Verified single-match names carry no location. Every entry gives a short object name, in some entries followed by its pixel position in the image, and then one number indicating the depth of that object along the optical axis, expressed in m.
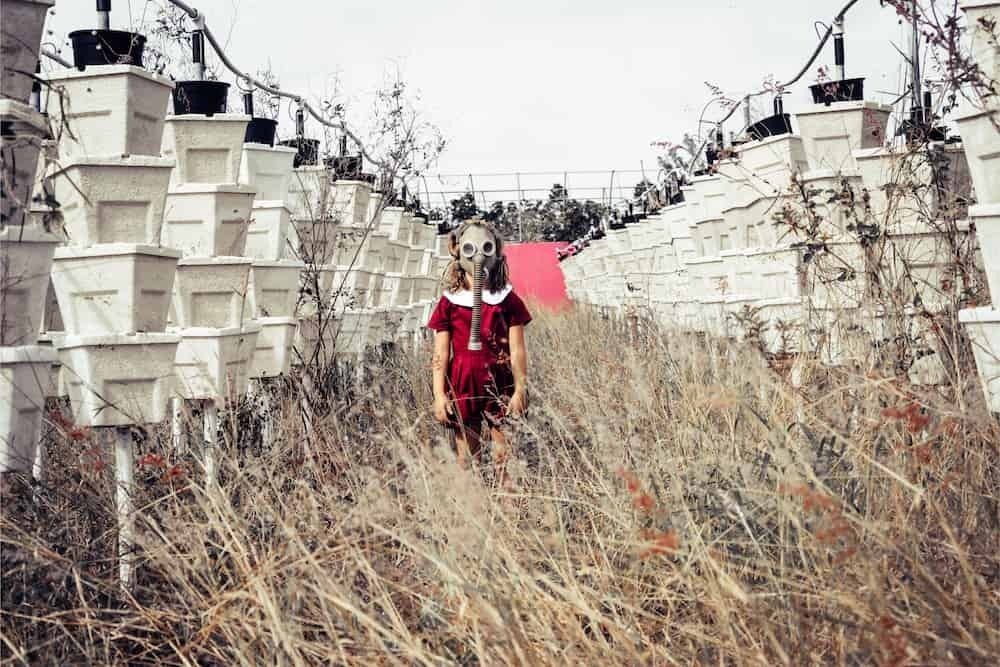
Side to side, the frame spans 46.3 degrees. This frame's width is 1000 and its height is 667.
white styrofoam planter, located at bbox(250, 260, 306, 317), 5.40
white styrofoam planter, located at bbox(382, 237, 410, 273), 9.87
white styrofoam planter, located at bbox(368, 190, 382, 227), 8.39
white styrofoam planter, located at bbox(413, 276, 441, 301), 12.59
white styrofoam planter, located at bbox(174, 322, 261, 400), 4.43
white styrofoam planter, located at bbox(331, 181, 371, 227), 7.13
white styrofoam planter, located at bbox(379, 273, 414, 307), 9.98
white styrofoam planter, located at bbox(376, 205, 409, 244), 9.83
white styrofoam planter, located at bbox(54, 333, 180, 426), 3.47
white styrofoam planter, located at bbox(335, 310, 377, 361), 6.99
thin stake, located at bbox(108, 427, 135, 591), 3.06
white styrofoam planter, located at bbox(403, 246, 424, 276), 11.88
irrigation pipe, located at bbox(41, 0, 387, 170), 4.51
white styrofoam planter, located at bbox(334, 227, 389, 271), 6.94
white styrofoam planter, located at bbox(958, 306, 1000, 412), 2.72
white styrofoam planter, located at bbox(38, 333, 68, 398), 4.28
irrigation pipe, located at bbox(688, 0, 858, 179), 4.87
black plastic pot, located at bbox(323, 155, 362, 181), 7.39
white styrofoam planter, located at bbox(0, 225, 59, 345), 2.76
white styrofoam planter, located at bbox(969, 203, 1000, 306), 2.71
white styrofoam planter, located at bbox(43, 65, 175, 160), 3.43
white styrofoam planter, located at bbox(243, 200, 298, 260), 5.54
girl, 4.50
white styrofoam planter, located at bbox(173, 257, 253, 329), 4.54
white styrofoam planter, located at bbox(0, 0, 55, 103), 2.79
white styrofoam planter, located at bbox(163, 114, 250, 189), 4.48
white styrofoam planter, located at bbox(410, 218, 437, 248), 12.84
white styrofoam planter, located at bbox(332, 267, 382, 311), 7.35
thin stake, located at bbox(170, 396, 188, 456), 4.23
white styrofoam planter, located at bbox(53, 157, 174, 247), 3.45
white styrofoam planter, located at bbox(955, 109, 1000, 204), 2.78
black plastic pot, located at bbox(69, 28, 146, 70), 3.46
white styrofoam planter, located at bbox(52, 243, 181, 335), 3.47
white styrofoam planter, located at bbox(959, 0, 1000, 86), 2.73
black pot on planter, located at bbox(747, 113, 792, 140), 5.07
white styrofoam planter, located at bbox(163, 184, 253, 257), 4.53
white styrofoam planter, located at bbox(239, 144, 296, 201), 5.46
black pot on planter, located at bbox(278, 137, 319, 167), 6.60
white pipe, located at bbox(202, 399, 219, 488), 3.43
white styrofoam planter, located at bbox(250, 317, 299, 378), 5.49
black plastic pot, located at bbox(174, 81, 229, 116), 4.48
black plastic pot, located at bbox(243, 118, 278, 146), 5.49
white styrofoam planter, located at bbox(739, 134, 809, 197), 4.97
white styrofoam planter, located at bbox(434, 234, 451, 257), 16.71
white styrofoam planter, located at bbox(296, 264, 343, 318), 5.89
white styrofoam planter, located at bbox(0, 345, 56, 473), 2.75
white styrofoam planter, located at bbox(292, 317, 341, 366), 6.06
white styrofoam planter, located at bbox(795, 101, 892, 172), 4.53
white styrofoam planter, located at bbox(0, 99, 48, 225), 2.73
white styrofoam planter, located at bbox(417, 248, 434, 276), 14.15
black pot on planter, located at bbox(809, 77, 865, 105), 4.57
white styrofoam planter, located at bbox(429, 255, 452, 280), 15.55
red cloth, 25.31
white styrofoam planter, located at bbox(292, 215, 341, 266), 6.01
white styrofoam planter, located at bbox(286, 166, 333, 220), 6.22
